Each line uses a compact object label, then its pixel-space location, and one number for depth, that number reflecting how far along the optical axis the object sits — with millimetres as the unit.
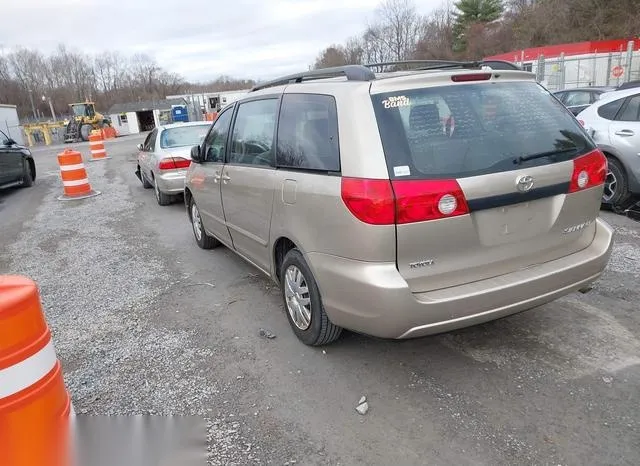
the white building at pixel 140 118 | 59031
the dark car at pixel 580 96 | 13098
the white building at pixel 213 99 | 58750
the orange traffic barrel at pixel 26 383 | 1894
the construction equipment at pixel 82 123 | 44750
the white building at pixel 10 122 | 35594
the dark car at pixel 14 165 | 12023
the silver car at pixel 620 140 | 6316
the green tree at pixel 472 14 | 63438
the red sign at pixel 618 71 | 24516
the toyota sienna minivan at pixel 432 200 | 2684
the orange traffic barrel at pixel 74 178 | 11102
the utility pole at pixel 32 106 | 77031
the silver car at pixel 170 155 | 8971
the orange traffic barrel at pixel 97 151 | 21525
